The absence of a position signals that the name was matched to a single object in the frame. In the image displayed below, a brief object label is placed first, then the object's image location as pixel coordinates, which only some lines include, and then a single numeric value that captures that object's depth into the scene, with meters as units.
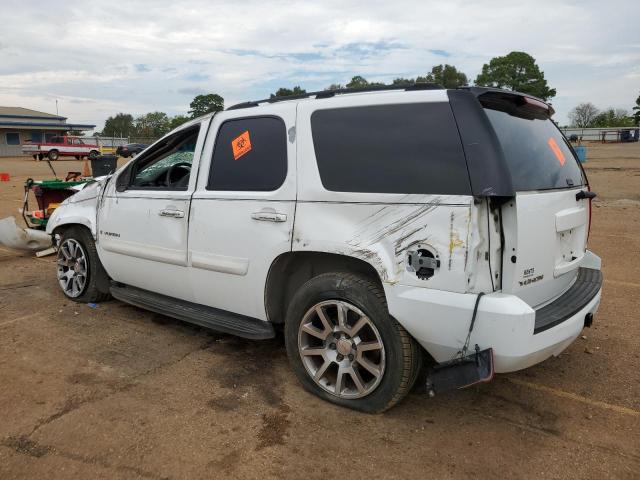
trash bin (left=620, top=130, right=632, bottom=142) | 57.84
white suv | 2.64
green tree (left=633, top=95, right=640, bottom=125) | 86.88
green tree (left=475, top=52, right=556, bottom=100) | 82.56
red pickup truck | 36.59
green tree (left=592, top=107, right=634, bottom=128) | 92.06
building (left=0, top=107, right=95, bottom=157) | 48.50
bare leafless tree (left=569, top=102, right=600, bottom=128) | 101.50
